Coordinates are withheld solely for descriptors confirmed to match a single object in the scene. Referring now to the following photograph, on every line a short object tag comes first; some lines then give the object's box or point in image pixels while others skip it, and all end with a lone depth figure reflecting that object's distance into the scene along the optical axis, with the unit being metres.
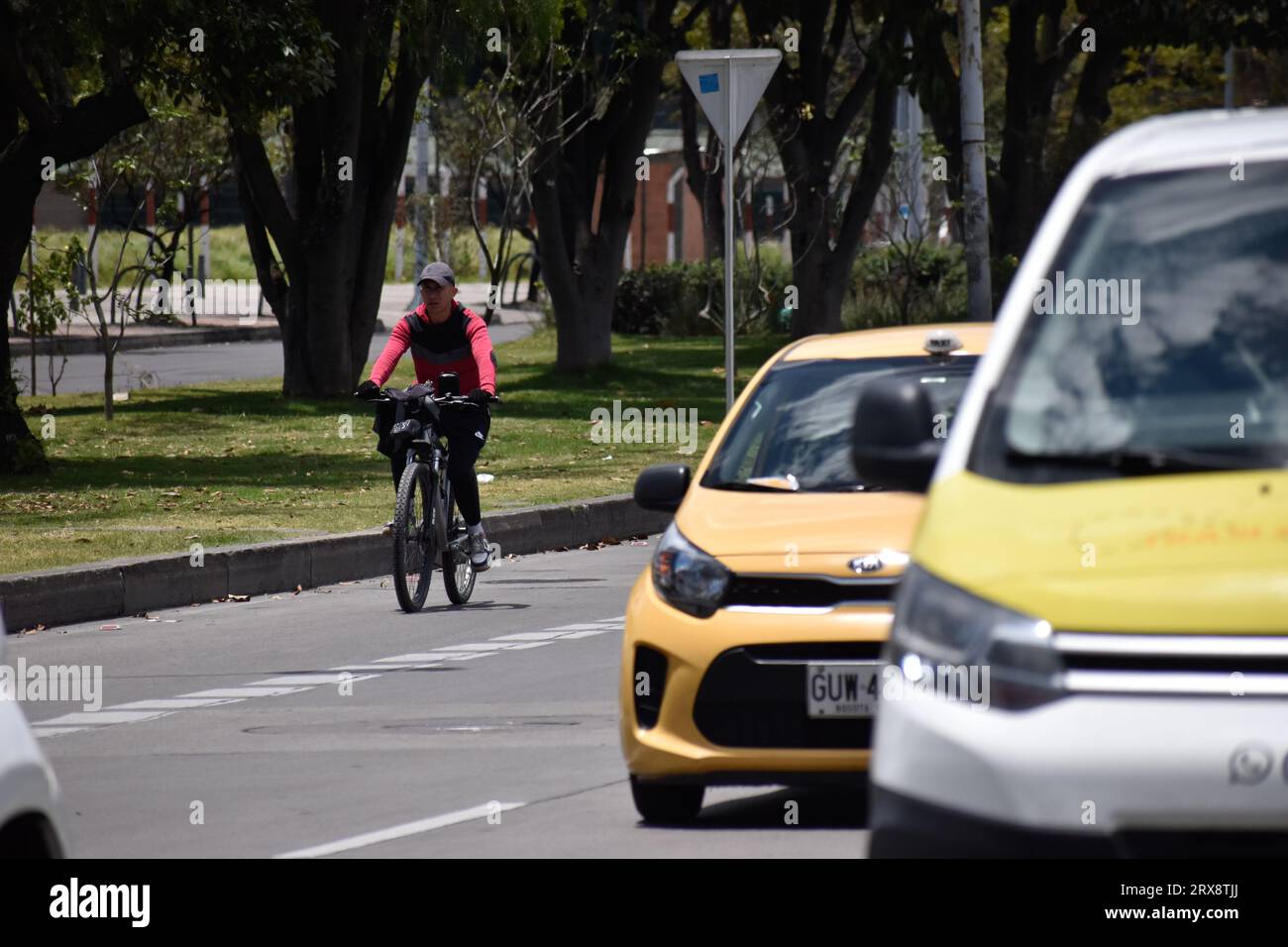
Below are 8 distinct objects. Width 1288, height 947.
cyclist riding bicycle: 13.64
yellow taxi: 7.27
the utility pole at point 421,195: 45.50
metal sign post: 18.38
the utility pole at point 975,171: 24.30
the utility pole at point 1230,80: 49.39
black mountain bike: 13.44
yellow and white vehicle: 4.20
